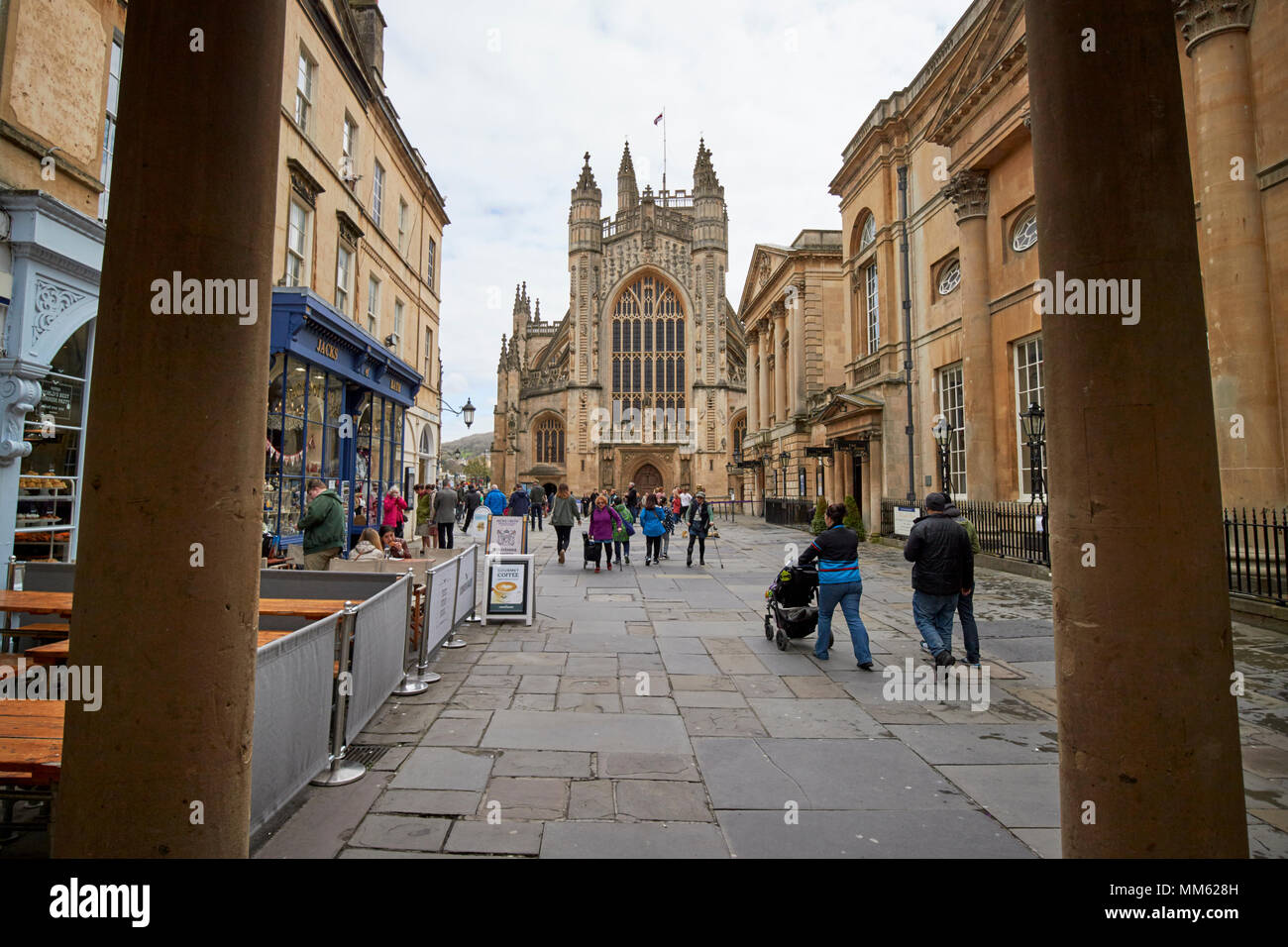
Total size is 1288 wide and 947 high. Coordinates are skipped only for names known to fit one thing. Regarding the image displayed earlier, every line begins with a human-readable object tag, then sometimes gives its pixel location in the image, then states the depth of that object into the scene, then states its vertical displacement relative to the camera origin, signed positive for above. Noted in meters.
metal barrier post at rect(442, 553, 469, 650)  6.86 -1.38
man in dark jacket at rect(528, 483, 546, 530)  28.64 +0.52
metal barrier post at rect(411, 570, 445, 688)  5.43 -1.29
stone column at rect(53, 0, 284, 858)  1.77 +0.11
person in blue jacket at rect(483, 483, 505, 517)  15.79 +0.34
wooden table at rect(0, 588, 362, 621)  4.26 -0.63
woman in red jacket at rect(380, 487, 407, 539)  11.92 +0.10
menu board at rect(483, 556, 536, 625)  8.01 -0.96
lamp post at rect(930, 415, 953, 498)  15.09 +1.70
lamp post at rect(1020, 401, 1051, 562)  11.92 +1.34
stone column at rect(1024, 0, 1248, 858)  1.84 +0.08
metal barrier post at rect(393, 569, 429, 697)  5.16 -1.40
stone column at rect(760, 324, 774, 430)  33.97 +7.27
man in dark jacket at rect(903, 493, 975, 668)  5.93 -0.55
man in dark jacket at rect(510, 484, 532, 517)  17.02 +0.36
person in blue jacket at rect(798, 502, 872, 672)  6.25 -0.56
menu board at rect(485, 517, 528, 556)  10.09 -0.32
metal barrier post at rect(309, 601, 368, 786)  3.56 -1.21
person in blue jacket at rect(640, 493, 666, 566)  14.13 -0.19
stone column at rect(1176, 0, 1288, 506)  8.75 +3.51
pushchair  6.82 -0.99
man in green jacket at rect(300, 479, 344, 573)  7.50 -0.16
